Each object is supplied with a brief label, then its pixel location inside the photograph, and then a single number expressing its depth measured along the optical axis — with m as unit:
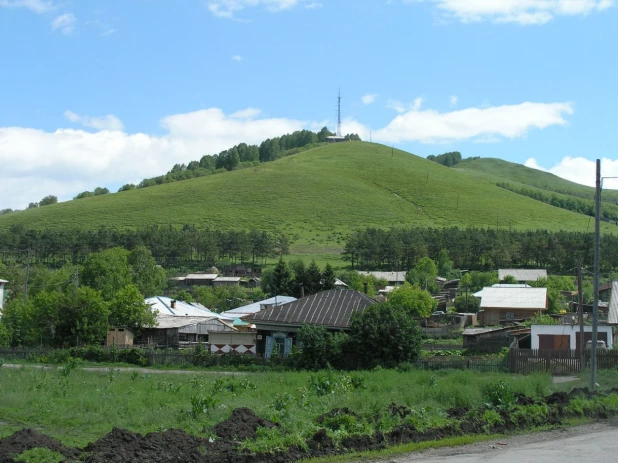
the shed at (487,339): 51.28
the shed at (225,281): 105.81
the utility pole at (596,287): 24.20
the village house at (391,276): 106.50
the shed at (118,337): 49.72
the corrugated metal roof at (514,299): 70.31
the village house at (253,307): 67.88
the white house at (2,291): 66.47
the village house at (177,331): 54.44
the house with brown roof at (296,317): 38.88
